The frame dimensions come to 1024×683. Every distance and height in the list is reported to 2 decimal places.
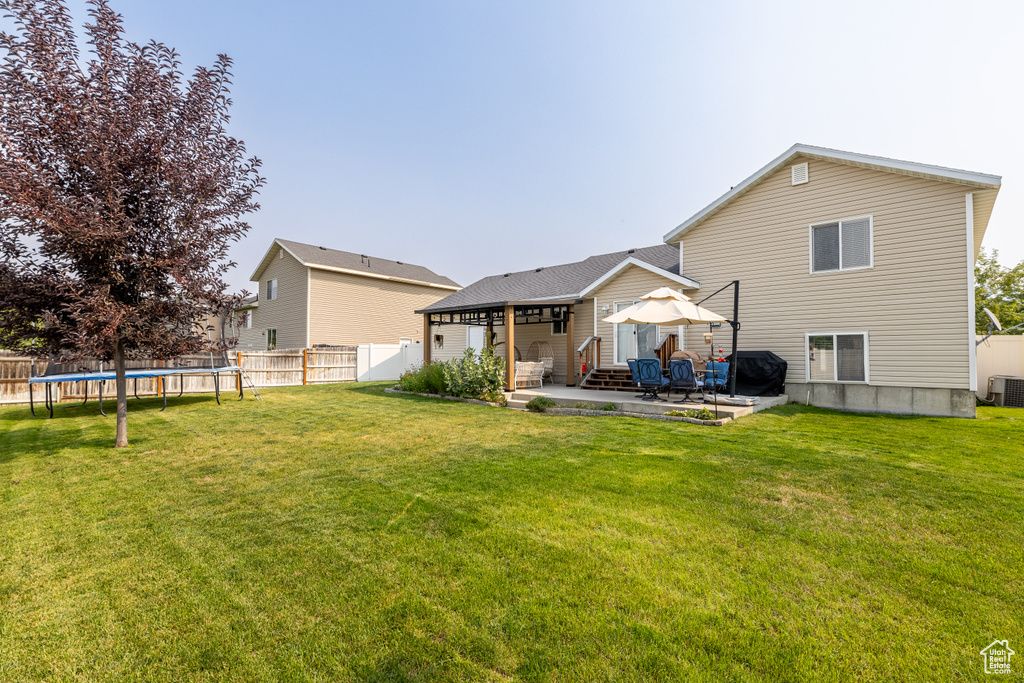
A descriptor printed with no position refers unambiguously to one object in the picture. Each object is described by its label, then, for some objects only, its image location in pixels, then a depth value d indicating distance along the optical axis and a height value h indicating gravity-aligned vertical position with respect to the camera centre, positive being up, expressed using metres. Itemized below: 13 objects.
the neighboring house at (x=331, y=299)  21.88 +2.65
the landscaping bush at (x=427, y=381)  13.13 -1.02
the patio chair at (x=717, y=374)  9.86 -0.61
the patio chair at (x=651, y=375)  9.92 -0.63
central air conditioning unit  11.98 -1.24
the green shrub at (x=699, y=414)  8.32 -1.30
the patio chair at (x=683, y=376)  9.50 -0.64
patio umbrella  9.27 +0.76
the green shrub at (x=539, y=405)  9.85 -1.29
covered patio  12.66 +1.01
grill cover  11.15 -0.71
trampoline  8.82 -0.56
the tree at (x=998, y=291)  23.89 +3.10
